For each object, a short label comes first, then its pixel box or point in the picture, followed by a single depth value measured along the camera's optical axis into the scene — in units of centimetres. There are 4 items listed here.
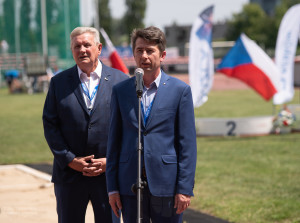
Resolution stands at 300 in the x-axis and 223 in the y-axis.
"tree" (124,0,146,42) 9006
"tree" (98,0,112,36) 9331
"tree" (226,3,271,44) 8250
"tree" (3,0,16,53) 5028
